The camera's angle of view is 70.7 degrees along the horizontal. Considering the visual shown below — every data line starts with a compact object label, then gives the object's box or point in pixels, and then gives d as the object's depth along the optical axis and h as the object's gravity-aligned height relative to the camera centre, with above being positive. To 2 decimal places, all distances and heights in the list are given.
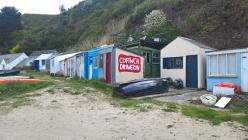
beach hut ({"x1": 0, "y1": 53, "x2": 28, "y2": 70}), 33.44 +1.27
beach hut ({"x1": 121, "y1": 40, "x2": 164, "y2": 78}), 13.24 +0.78
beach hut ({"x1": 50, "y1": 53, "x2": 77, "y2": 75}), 20.26 +0.40
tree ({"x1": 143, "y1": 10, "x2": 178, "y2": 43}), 15.65 +3.75
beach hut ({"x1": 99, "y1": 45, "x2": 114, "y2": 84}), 11.83 +0.28
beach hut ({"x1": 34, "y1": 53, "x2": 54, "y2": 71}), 26.93 +0.65
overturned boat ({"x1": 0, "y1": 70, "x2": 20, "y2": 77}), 18.08 -0.66
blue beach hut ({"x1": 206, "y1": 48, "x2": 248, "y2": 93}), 9.67 -0.12
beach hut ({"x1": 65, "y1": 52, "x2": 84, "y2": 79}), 14.52 +0.04
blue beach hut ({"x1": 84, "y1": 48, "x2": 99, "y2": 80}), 12.88 +0.16
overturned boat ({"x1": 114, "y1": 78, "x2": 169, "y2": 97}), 9.53 -1.22
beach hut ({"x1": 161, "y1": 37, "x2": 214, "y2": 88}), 11.33 +0.29
